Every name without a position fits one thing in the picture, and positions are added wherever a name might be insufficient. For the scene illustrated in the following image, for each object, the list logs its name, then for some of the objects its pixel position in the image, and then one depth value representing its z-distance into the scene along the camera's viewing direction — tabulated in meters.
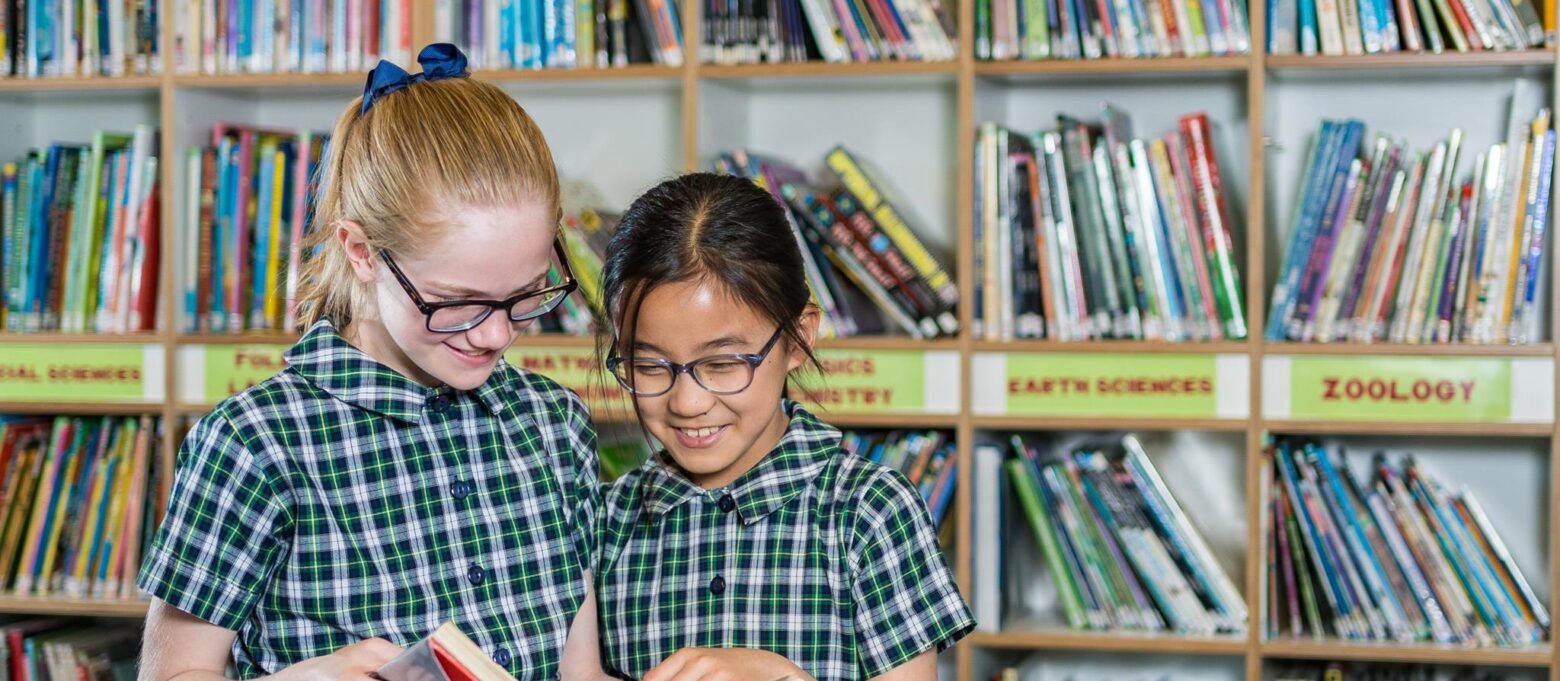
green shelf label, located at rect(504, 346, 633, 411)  2.56
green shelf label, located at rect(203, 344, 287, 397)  2.67
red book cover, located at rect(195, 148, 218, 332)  2.69
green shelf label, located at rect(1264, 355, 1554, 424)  2.29
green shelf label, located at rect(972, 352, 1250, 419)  2.37
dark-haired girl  1.28
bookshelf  2.35
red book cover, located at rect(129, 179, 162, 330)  2.72
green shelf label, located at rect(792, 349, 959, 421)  2.46
